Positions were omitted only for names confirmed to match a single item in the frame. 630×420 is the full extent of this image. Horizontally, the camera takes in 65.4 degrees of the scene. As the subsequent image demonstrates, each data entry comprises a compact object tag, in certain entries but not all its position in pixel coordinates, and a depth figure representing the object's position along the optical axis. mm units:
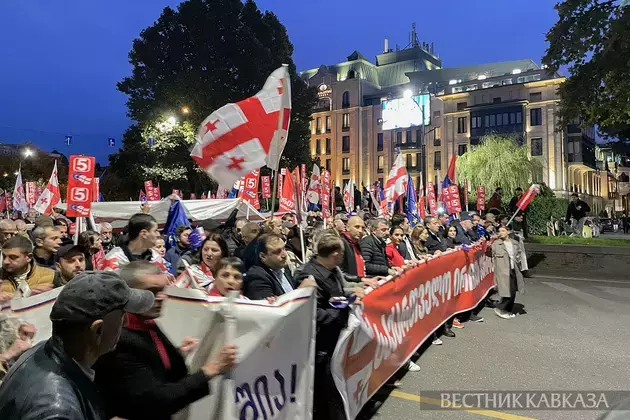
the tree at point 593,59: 14211
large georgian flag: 5668
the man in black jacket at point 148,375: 2012
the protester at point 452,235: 9967
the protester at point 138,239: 4617
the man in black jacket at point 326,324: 3738
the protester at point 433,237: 8960
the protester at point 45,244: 5078
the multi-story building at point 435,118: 56250
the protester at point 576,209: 17781
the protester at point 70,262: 4047
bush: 19625
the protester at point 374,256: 6348
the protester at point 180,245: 6930
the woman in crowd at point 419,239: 8414
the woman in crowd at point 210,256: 4617
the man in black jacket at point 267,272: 3948
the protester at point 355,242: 6047
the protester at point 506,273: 8805
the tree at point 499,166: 40094
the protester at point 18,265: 3963
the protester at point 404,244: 7691
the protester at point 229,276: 3480
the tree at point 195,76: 30703
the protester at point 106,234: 10117
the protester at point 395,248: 7157
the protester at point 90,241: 6422
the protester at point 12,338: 2473
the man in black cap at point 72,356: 1463
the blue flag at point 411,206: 13617
